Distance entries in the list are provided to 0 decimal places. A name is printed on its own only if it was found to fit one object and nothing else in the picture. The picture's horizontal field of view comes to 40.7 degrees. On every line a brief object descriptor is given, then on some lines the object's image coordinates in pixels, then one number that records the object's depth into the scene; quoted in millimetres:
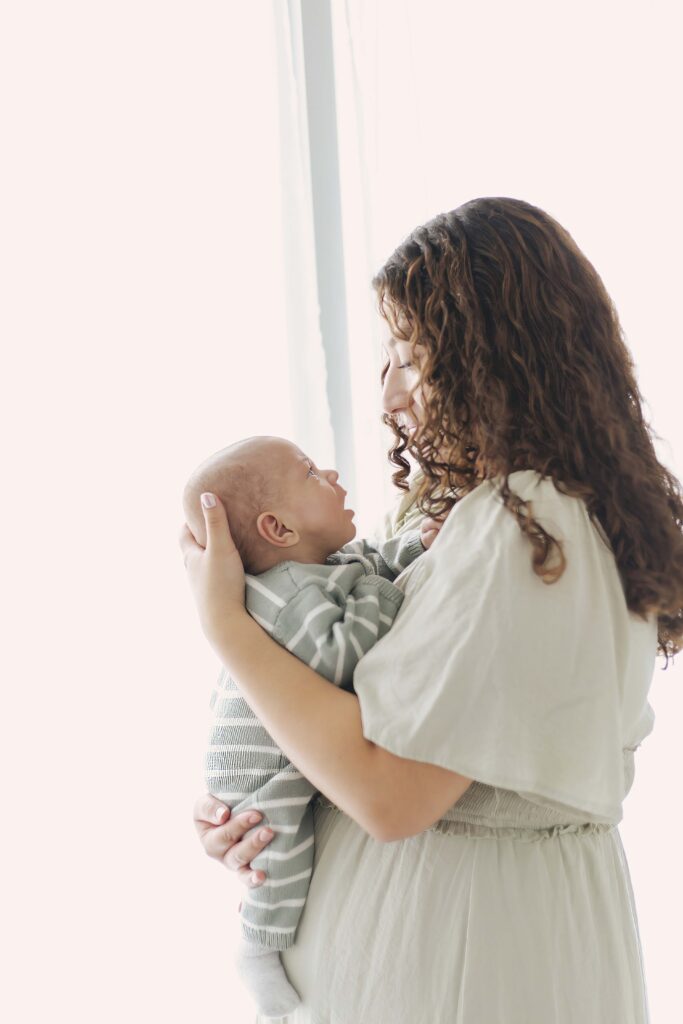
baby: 1082
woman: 937
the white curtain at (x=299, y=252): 1783
